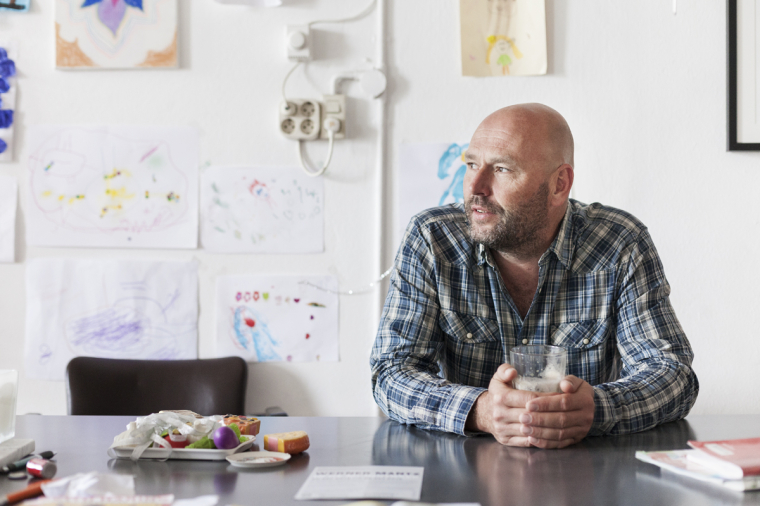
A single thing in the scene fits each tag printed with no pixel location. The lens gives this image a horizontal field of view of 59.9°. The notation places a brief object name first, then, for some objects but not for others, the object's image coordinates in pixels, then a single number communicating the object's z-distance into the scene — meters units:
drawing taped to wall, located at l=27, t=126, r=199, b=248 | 2.03
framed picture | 1.98
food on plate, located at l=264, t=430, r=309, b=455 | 0.97
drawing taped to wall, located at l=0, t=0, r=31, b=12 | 2.04
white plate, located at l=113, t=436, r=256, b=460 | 0.95
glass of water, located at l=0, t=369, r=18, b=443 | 0.99
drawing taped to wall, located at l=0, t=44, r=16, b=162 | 2.04
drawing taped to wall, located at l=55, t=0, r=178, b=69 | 2.01
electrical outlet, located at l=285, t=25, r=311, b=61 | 1.96
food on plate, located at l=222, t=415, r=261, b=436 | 1.04
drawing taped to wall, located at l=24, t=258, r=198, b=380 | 2.03
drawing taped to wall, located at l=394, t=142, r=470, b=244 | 2.02
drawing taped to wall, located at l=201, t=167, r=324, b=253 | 2.02
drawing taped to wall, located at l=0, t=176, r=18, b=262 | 2.05
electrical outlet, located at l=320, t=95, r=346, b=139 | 1.99
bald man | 1.36
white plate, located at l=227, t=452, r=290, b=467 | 0.91
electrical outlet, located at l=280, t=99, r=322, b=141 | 1.99
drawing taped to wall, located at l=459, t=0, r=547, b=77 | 1.99
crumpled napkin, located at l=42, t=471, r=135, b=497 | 0.75
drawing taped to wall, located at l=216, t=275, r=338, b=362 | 2.02
